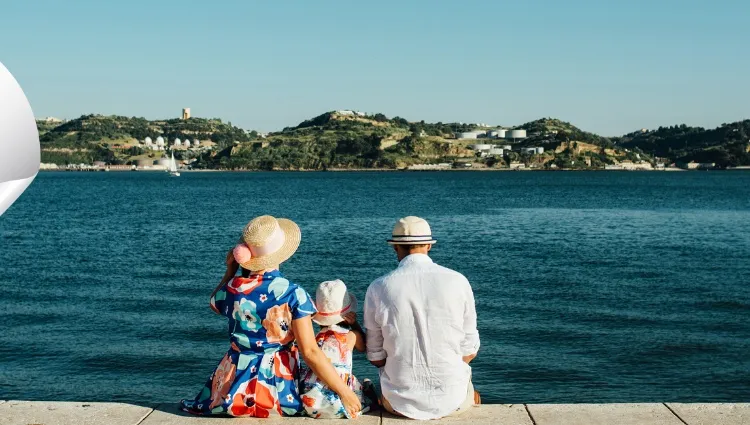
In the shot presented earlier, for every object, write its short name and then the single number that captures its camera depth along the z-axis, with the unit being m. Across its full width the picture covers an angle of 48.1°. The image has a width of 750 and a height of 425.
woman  5.17
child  5.28
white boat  189.88
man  5.18
